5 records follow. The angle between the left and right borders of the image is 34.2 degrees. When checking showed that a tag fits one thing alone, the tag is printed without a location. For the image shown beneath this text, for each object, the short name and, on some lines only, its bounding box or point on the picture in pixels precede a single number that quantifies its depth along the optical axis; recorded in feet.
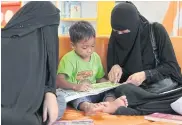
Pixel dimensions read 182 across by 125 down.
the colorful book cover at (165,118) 4.27
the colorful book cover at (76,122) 4.19
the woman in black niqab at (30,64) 3.84
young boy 5.35
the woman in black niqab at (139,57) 5.23
